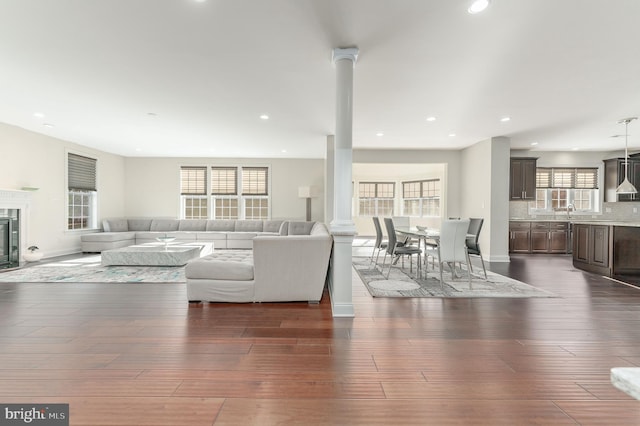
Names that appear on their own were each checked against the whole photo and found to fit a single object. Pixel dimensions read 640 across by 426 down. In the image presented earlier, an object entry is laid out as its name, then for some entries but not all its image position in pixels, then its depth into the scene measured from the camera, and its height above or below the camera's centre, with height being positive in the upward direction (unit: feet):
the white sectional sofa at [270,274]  11.22 -2.45
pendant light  17.17 +1.53
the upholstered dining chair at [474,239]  16.41 -1.64
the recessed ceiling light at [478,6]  7.52 +5.24
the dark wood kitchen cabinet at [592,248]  16.47 -2.11
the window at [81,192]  23.74 +1.28
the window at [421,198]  33.76 +1.48
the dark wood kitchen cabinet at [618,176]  24.40 +2.92
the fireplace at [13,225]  17.70 -1.09
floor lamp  28.68 +1.67
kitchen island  15.76 -2.06
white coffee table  17.92 -2.93
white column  10.05 +0.77
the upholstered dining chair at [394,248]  16.01 -2.10
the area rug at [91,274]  14.71 -3.53
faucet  25.96 +0.30
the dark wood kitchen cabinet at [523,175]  24.62 +2.96
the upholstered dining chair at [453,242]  14.07 -1.49
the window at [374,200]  37.86 +1.25
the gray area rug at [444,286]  12.82 -3.54
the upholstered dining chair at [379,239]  19.51 -1.90
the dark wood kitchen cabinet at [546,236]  24.82 -2.07
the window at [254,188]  31.07 +2.18
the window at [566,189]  26.40 +1.98
